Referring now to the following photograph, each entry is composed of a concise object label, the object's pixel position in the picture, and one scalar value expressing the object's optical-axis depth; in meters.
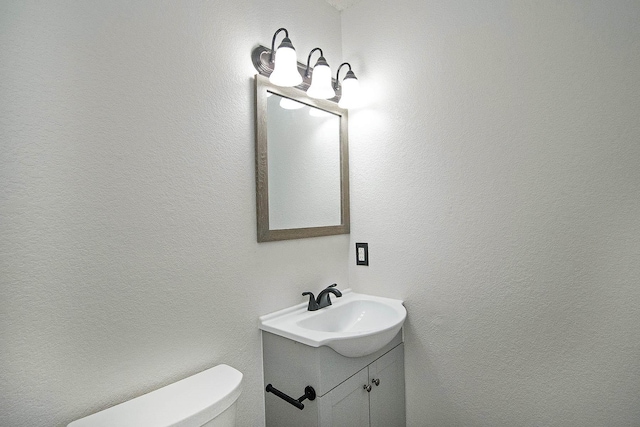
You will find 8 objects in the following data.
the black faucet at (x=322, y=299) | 1.58
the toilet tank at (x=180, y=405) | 0.92
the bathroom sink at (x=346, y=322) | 1.26
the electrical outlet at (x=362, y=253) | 1.86
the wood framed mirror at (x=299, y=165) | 1.47
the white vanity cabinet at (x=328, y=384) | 1.25
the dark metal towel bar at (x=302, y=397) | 1.24
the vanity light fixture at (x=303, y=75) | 1.40
